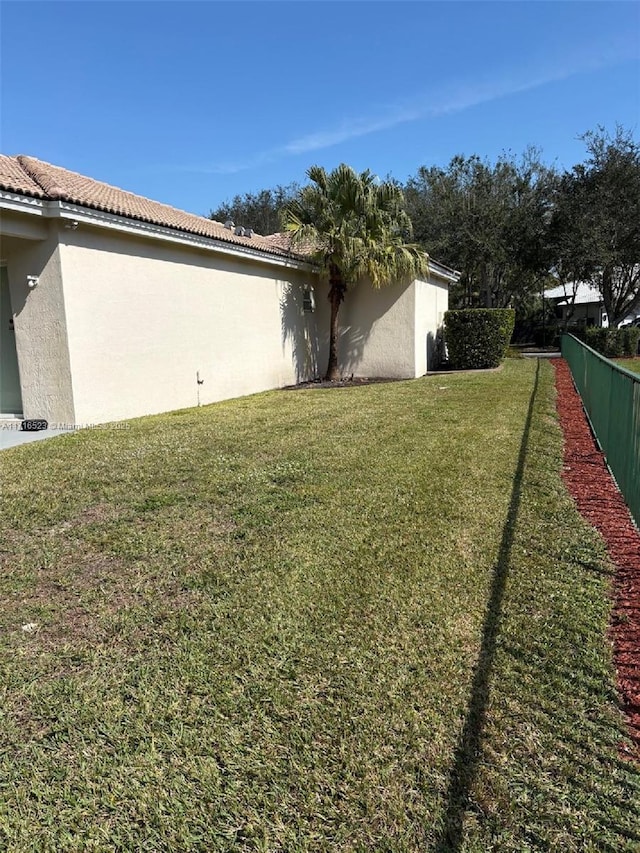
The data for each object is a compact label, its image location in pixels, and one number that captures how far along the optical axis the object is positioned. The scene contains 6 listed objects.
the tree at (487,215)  25.19
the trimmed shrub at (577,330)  23.08
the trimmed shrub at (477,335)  16.88
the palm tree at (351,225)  13.69
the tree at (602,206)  20.86
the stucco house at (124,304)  8.23
